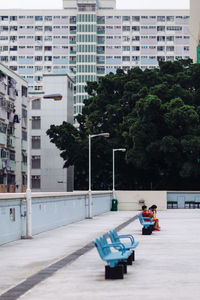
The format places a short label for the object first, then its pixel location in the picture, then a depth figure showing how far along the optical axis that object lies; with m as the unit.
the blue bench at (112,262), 12.10
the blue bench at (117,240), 14.82
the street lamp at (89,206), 39.59
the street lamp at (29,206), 23.14
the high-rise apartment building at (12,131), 76.94
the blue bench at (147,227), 24.88
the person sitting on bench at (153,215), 27.69
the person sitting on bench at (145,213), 27.72
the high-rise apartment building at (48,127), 103.69
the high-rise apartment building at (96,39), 138.25
